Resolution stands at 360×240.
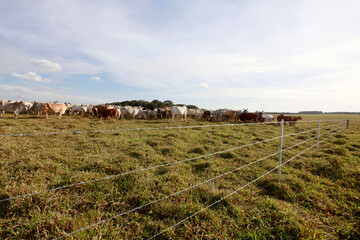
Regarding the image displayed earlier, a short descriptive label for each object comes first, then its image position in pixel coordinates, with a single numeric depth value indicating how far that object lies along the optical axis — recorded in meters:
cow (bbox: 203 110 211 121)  27.11
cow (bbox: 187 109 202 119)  28.52
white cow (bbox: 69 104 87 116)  22.78
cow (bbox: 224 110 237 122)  24.68
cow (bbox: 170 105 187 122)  19.89
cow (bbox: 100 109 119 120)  18.66
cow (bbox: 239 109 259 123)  22.40
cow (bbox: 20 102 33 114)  20.78
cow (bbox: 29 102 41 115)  20.58
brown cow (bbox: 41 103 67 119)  16.08
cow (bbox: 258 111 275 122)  24.30
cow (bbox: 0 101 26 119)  15.00
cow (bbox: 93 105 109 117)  23.16
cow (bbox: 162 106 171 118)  24.37
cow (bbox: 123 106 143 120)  22.14
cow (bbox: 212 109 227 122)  25.80
